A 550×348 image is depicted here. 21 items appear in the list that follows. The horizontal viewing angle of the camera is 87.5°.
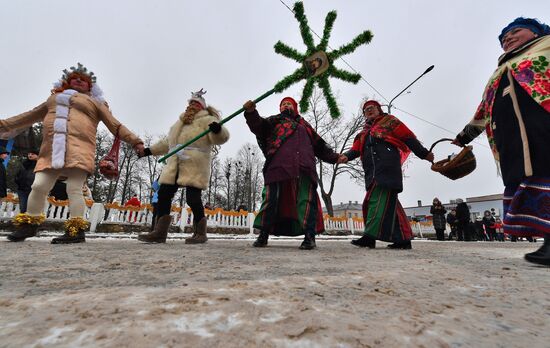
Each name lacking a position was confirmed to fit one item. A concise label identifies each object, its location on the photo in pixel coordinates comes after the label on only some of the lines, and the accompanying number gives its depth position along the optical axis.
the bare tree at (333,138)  20.62
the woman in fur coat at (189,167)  3.21
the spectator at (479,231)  14.37
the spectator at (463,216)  10.56
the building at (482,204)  49.97
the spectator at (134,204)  9.26
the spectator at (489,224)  13.52
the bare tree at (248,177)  31.25
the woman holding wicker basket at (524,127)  1.90
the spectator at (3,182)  4.96
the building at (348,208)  65.38
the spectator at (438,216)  10.81
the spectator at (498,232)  13.86
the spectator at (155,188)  5.93
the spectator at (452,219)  12.54
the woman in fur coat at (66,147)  2.83
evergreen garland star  3.41
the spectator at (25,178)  5.29
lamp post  11.27
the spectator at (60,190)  5.06
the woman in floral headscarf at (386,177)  3.10
